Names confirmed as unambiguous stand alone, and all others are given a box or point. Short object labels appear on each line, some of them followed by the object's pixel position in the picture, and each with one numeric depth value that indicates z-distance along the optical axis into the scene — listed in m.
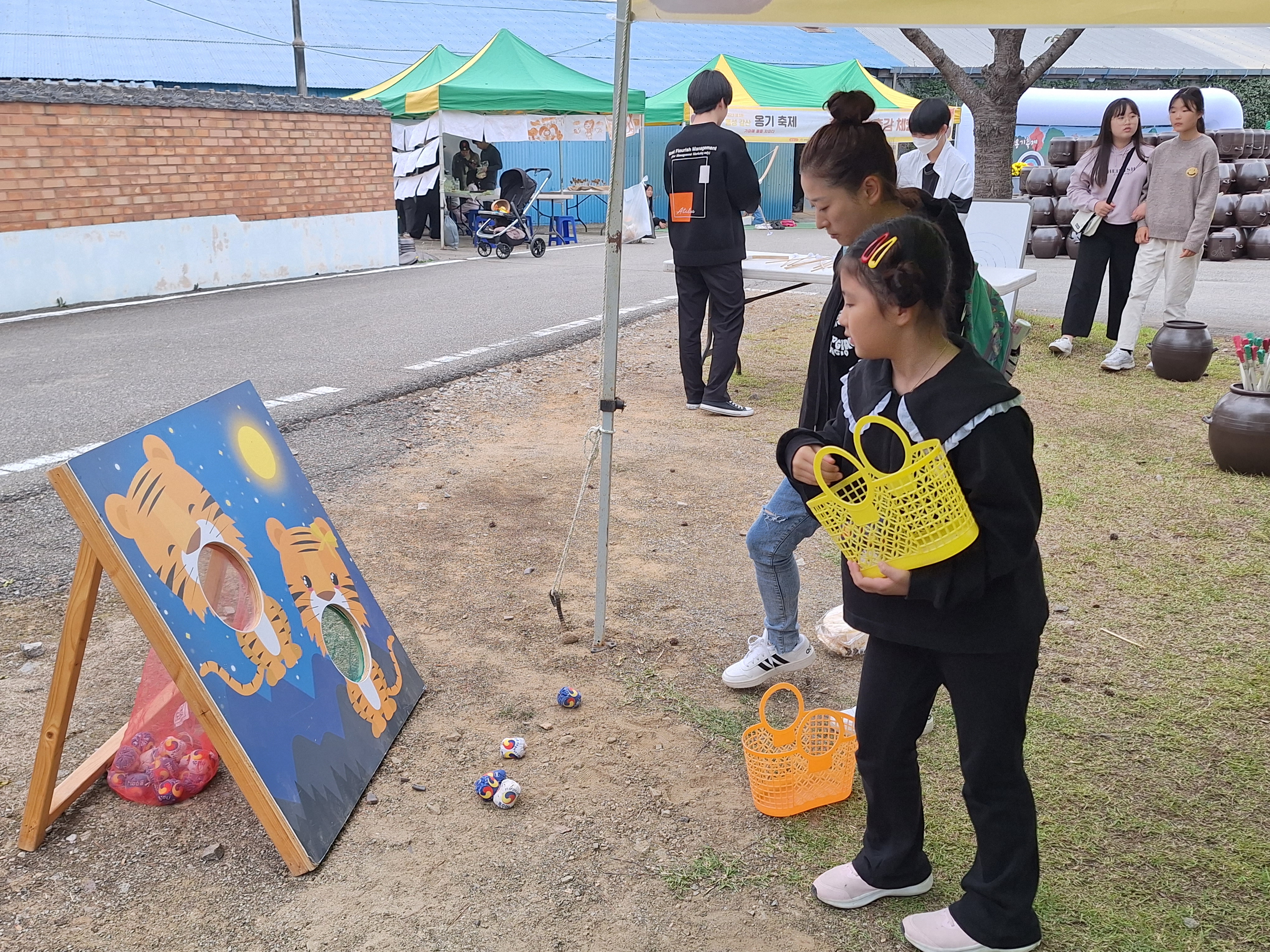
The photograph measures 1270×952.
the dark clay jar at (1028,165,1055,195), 16.91
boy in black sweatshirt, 6.75
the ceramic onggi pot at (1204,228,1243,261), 16.20
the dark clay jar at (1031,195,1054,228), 17.02
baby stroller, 16.67
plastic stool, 20.02
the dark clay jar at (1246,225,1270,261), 16.25
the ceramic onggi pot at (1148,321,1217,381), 7.93
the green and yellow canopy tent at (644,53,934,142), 20.25
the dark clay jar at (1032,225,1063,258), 16.94
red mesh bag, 2.77
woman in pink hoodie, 8.09
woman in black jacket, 2.54
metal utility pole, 18.20
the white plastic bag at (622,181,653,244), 10.77
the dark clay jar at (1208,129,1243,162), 16.58
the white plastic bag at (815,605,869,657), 3.70
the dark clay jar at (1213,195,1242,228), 16.14
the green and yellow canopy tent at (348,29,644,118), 16.70
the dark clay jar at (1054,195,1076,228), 16.41
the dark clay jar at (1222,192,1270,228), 16.03
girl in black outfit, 1.92
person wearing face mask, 7.36
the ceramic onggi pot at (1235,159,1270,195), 16.08
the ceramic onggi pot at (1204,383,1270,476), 5.57
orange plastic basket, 2.77
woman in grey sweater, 7.60
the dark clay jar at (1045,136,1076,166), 16.45
